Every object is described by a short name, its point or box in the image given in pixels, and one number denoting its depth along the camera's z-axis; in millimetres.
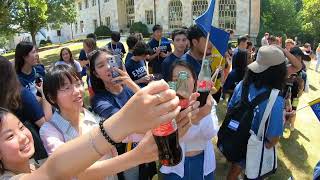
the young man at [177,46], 3718
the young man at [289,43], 6510
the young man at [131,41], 4971
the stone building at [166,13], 23805
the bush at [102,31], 28923
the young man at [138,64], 3782
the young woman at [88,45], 5314
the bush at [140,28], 26533
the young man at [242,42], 5508
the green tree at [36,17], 17775
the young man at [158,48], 5288
